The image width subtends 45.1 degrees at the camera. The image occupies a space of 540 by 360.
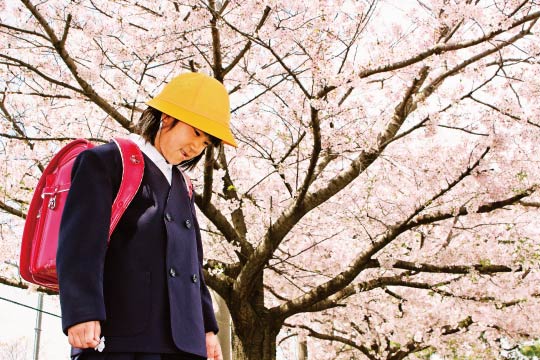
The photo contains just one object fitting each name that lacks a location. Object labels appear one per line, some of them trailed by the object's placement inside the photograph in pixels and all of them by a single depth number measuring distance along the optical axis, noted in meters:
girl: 1.94
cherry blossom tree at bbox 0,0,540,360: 4.98
